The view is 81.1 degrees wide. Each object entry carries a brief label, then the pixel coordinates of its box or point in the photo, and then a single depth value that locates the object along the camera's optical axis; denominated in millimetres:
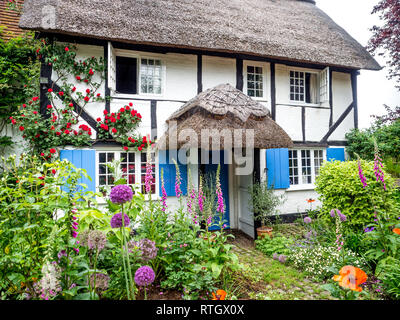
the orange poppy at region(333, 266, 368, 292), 1430
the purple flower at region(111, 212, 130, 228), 1867
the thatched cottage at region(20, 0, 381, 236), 5328
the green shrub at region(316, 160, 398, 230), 4363
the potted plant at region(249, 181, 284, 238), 5449
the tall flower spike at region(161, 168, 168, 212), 2692
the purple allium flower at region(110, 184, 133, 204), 1732
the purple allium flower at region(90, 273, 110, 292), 1953
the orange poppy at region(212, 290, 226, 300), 1925
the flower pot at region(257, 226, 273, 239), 5367
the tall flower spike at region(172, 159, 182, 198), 2804
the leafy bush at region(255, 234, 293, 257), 4598
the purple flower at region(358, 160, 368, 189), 3192
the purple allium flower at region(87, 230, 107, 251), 1849
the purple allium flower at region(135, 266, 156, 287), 1803
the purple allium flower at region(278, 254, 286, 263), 4195
